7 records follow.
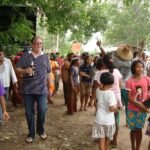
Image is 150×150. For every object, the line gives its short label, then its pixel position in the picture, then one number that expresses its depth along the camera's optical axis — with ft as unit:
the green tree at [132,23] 75.87
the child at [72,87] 19.23
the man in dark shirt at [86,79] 20.05
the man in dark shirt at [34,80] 12.87
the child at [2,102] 9.52
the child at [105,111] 10.24
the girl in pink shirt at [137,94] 10.94
